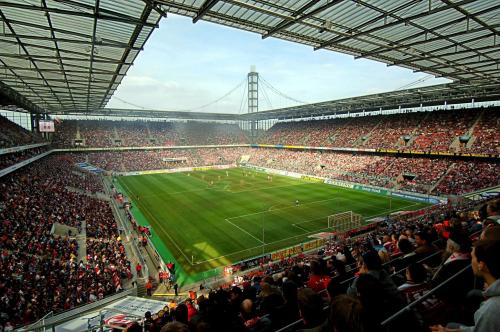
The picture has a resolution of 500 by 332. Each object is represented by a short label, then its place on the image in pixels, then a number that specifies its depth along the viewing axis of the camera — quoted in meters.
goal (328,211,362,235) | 24.55
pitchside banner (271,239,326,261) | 19.15
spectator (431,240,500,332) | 1.83
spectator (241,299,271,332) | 3.75
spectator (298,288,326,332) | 2.69
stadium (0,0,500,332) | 3.94
